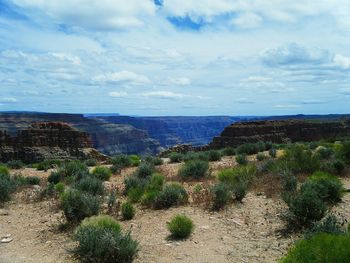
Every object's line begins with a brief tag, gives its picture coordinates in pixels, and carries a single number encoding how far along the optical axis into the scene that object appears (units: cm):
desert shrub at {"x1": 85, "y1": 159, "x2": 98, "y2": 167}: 2753
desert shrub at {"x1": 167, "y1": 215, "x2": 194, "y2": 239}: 873
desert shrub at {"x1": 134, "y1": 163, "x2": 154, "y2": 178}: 1752
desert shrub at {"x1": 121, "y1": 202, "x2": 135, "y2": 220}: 1040
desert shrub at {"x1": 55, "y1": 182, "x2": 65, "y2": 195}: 1373
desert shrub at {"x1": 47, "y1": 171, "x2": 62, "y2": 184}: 1698
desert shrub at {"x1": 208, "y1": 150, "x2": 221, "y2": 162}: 2348
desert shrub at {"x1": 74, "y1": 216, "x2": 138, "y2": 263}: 728
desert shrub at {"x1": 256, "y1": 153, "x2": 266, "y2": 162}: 2132
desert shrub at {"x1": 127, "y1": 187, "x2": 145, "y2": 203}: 1221
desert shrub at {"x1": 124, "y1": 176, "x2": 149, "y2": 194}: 1376
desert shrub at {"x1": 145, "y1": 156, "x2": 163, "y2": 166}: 2337
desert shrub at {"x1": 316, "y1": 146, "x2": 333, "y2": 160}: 1908
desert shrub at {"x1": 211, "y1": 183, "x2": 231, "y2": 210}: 1103
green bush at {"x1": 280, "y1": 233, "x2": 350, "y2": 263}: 542
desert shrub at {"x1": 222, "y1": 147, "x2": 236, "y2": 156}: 2764
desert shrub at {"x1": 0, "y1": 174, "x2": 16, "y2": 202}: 1305
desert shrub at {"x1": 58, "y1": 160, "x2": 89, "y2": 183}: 1695
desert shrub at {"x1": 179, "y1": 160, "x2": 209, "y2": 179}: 1638
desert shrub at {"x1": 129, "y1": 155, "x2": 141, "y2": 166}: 2416
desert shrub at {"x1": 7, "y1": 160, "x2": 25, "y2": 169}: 2556
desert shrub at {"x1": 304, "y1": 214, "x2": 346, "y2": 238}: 693
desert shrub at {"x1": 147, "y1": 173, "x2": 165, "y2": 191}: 1326
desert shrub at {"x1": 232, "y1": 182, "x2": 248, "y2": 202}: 1146
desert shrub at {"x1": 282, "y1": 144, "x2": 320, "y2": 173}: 1537
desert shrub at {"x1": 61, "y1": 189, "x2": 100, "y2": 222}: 1012
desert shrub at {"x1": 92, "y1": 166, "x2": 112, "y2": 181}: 1752
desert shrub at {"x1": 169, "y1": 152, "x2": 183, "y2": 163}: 2591
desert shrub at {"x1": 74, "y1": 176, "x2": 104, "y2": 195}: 1315
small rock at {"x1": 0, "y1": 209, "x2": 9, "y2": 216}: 1153
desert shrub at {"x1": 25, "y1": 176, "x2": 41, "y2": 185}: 1657
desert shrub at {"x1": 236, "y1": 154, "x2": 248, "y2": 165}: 1959
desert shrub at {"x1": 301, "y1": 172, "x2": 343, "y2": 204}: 1044
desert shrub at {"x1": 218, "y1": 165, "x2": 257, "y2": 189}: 1395
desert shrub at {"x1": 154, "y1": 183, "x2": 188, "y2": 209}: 1143
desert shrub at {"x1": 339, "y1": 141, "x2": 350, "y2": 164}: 1645
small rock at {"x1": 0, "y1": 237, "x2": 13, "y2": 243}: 911
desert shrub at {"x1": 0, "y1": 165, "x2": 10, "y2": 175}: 1998
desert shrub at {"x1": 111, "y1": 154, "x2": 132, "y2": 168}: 2324
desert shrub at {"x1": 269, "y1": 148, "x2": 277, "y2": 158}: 2235
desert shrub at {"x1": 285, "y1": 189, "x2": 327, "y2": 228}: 892
